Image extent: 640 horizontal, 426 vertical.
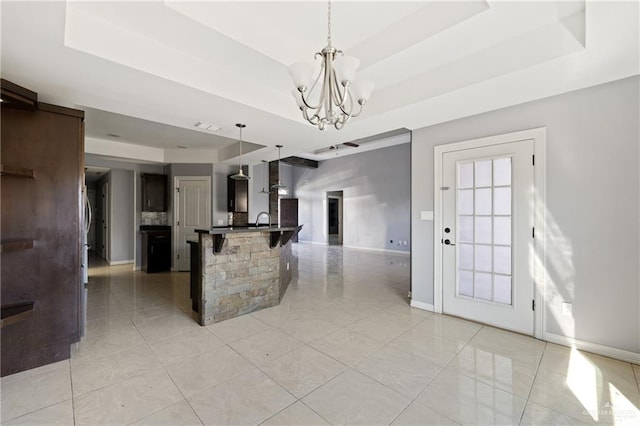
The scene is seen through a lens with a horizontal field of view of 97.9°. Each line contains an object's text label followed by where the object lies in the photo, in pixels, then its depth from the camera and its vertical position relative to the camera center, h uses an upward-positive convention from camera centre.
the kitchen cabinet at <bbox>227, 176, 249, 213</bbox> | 6.55 +0.37
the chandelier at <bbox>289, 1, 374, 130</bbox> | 1.88 +0.92
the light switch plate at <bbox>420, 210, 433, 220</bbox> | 3.59 -0.04
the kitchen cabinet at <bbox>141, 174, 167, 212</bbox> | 6.32 +0.44
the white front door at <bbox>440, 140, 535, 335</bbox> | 2.89 -0.26
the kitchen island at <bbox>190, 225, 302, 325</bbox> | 3.18 -0.75
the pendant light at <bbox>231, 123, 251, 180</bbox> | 3.58 +1.12
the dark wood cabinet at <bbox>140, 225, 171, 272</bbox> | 6.09 -0.82
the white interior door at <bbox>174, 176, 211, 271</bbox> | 6.34 +0.06
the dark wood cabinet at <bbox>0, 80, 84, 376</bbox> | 2.16 -0.14
